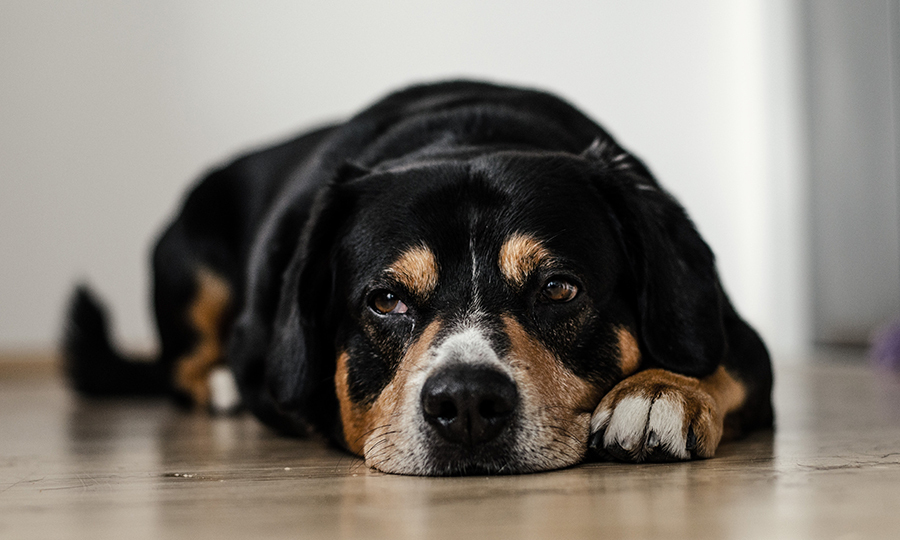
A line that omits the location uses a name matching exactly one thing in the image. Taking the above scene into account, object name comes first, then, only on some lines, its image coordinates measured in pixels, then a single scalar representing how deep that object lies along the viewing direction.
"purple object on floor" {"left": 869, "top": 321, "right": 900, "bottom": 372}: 1.22
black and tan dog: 0.62
